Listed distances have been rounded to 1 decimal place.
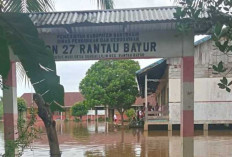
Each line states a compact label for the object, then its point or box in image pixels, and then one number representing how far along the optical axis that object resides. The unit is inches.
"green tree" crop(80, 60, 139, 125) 1031.0
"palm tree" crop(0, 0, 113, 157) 63.6
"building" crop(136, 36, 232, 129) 740.0
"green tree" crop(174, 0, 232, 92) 101.8
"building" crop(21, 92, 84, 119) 1651.1
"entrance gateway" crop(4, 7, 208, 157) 293.3
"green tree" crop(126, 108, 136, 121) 1241.9
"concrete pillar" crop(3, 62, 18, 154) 314.6
